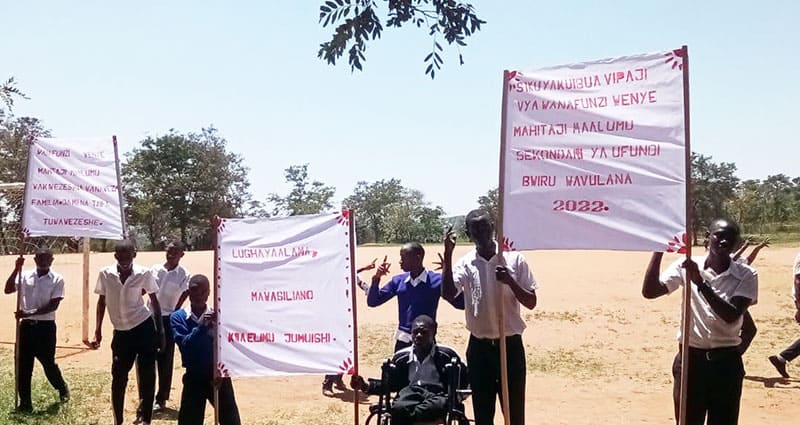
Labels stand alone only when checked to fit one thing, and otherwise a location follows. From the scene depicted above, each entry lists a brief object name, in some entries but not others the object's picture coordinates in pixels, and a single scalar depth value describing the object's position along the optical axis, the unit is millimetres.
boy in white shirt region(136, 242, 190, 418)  7194
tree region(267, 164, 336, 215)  65500
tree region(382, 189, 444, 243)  68500
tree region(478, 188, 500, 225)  67694
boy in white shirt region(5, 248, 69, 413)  7180
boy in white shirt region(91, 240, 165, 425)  6285
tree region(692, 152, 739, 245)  51938
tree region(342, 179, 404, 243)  72938
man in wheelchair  4828
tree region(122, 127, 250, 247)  52844
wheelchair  4934
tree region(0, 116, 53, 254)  39488
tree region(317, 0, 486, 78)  3893
